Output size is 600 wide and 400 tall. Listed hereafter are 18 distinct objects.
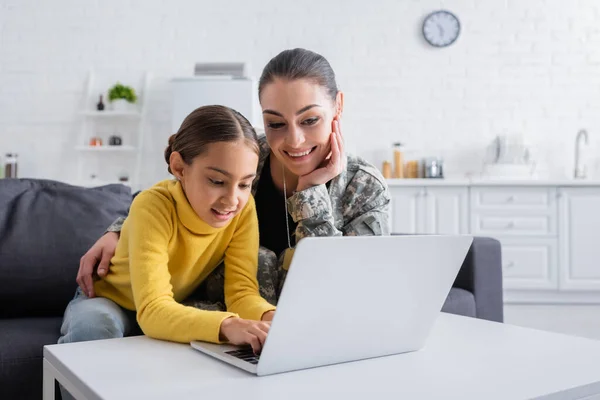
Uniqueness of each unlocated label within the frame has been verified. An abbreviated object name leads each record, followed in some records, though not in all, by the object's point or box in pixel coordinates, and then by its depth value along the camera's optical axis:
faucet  4.61
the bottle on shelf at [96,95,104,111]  4.92
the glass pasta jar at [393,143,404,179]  4.76
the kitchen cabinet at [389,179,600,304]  4.17
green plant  4.86
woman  1.44
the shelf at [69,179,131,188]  4.82
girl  1.16
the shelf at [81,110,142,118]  4.84
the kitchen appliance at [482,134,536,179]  4.52
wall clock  4.98
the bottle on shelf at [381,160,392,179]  4.70
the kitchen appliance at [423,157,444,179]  4.63
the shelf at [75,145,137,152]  4.82
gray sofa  1.79
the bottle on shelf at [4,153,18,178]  4.80
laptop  0.83
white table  0.78
